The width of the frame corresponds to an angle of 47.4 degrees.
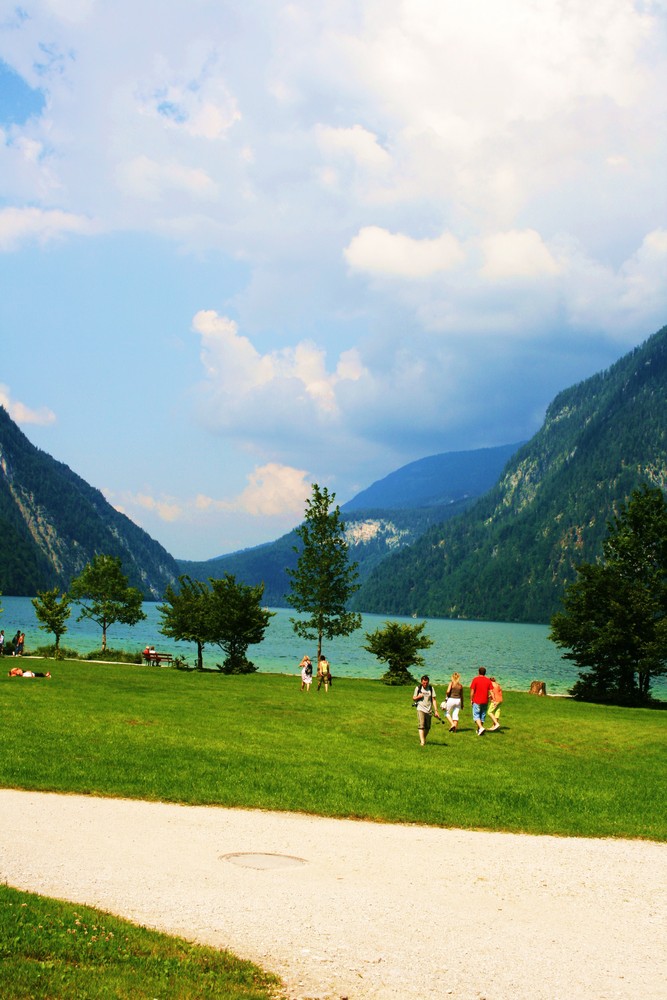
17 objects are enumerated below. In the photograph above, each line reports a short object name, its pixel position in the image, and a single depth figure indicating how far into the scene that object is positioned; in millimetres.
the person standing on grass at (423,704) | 25670
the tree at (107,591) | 68000
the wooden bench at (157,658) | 64562
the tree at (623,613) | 47281
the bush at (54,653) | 61688
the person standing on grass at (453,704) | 30141
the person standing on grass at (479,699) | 29625
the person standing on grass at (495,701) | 30412
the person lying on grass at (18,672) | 39225
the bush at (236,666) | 54938
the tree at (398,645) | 53844
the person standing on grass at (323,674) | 42688
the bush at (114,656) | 65275
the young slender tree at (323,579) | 57250
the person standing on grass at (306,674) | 41875
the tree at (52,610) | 62062
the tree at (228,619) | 56344
